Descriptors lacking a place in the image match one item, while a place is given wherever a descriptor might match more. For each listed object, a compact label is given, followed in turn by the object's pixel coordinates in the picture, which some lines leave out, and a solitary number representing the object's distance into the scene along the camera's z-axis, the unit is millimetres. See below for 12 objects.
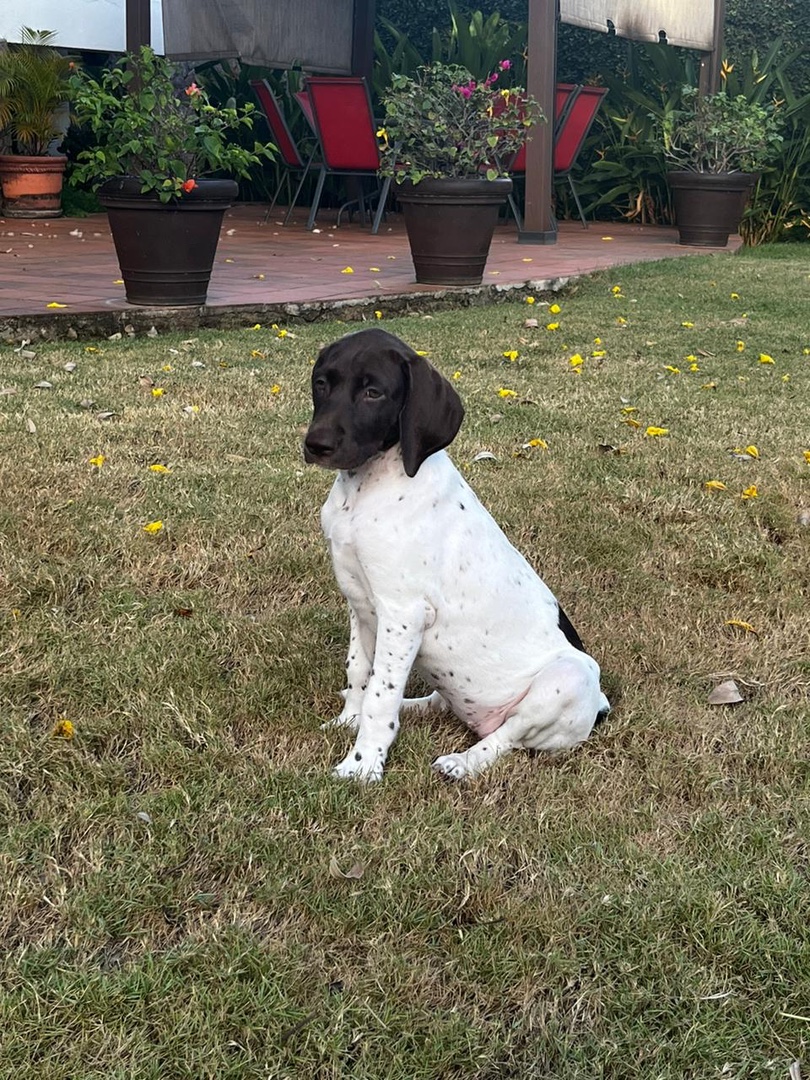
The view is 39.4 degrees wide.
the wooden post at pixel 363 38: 12422
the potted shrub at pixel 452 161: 7363
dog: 2154
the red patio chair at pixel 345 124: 9773
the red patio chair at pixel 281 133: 11195
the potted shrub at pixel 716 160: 10836
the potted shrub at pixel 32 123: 11469
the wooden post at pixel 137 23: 7336
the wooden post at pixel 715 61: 12398
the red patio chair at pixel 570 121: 10953
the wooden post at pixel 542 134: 9703
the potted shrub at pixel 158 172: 6012
